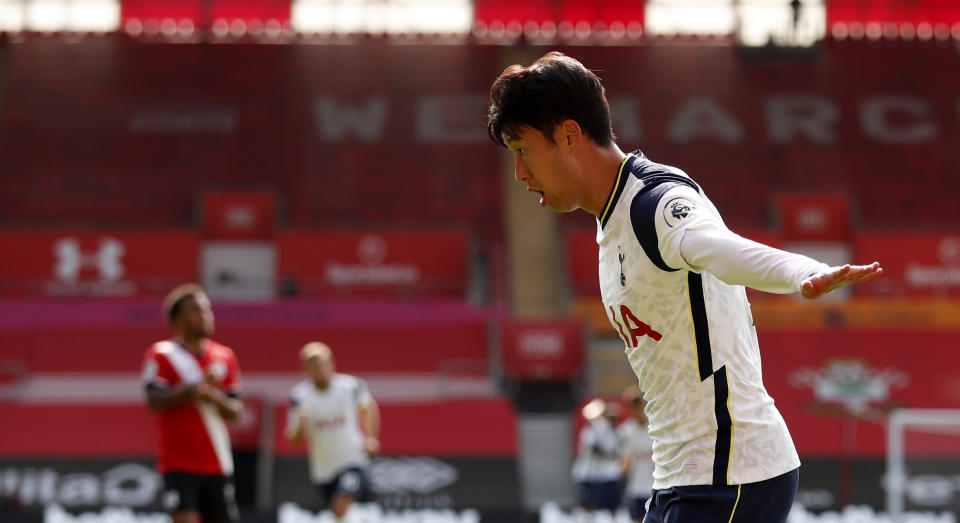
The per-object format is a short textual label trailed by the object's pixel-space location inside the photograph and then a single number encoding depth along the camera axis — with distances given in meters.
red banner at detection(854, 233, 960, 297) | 24.19
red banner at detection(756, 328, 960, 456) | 17.67
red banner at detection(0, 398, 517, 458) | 14.81
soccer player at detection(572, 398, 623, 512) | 13.66
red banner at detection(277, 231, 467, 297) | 23.95
